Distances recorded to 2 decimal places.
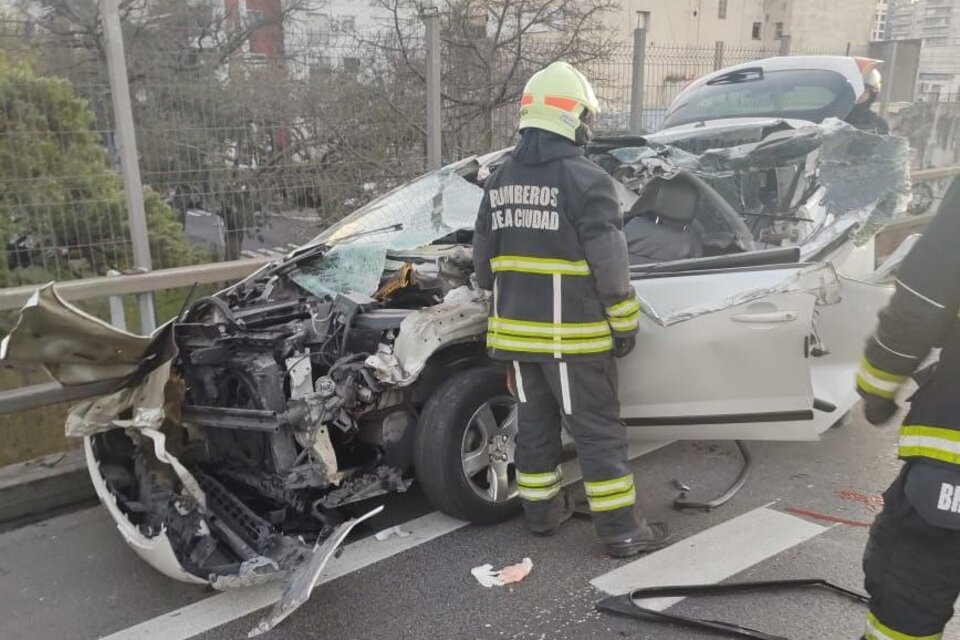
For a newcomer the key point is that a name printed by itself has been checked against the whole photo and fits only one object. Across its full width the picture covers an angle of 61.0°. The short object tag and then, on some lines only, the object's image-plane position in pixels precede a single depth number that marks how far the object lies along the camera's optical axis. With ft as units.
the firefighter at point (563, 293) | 10.61
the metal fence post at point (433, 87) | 21.08
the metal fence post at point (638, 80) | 26.66
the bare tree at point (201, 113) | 18.11
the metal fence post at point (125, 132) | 15.61
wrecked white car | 10.08
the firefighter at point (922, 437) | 6.85
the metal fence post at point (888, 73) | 34.04
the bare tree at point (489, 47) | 24.81
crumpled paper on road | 10.71
